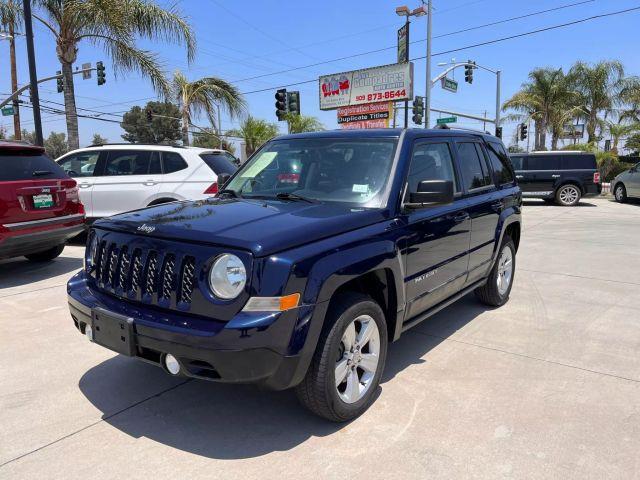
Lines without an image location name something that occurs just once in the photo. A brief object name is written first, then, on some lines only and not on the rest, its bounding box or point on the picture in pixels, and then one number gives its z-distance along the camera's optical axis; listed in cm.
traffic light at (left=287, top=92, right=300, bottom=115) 2438
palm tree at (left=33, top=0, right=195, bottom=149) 1369
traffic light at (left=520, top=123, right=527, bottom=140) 3369
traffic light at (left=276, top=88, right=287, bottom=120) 2394
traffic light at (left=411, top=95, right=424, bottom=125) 2656
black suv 1792
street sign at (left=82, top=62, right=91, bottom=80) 2445
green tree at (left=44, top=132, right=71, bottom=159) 8171
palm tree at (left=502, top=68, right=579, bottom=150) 3397
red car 627
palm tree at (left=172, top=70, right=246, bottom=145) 2373
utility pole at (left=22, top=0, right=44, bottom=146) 1323
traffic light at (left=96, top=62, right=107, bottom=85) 2497
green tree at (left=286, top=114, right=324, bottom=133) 3062
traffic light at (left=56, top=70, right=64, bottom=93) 2170
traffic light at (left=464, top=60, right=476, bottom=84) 2903
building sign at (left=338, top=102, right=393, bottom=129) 2639
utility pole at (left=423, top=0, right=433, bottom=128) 2378
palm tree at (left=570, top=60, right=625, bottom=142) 3262
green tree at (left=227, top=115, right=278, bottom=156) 3165
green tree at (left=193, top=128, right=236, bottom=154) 3789
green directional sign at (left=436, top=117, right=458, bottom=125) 2988
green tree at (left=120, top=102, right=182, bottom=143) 6681
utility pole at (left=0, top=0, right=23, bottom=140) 1519
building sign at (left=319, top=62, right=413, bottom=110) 2514
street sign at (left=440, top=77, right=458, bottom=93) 2770
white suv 864
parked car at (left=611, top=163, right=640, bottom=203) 1814
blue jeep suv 264
